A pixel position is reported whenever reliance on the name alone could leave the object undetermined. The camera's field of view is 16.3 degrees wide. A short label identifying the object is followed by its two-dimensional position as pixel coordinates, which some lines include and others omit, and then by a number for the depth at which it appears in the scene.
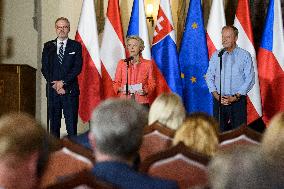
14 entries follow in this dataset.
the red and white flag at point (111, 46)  12.83
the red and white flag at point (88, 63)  12.62
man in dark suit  11.20
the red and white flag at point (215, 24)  12.60
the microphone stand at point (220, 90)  9.87
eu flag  12.55
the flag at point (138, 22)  13.00
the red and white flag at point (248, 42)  11.84
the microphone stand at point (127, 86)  10.87
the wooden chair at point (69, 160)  4.28
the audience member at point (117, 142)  3.18
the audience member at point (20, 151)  2.82
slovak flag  12.66
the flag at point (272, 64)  12.18
